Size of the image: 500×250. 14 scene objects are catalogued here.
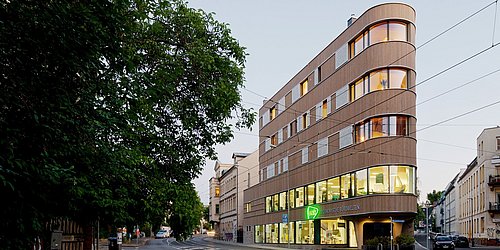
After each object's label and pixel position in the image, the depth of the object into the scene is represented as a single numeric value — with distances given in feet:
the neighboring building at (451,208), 376.11
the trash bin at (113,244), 112.57
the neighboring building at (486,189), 242.37
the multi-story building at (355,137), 127.85
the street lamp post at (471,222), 288.71
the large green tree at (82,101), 19.72
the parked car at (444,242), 175.32
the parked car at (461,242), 216.54
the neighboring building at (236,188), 271.69
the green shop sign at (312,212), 158.74
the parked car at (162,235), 335.71
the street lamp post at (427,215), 95.01
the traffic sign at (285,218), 178.05
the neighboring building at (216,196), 361.71
